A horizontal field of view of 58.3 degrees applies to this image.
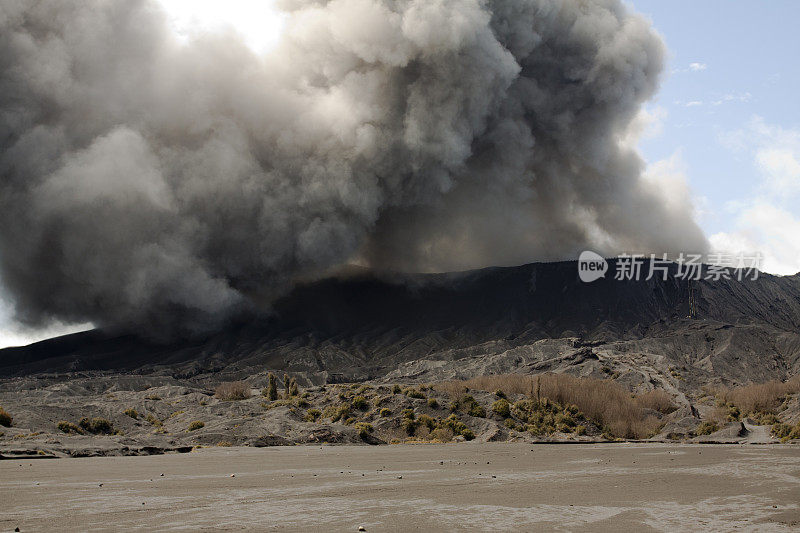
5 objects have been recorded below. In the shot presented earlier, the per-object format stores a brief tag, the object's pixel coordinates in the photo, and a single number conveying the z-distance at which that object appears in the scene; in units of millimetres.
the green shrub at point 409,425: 47931
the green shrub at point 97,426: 45594
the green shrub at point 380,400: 52897
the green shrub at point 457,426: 47281
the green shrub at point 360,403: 52812
